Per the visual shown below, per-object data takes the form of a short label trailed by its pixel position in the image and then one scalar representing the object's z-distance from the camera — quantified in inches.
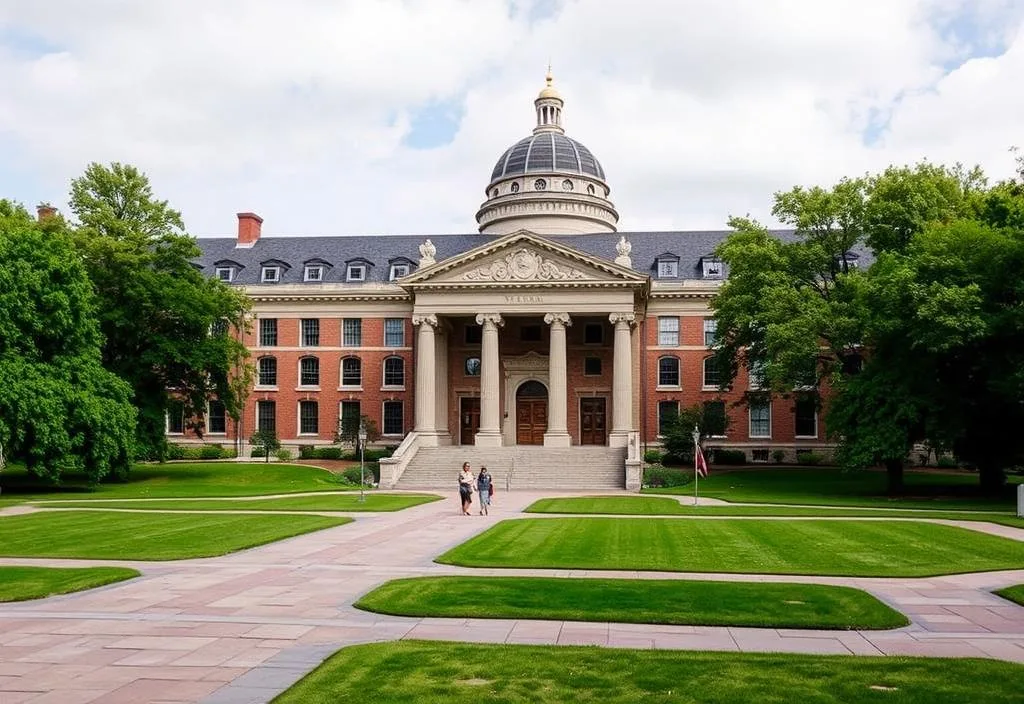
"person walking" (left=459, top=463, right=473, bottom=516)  1262.3
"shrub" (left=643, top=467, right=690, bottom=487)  2015.3
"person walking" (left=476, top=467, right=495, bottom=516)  1287.2
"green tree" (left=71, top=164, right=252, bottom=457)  1996.8
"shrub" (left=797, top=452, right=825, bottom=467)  2473.8
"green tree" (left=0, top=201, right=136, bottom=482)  1584.6
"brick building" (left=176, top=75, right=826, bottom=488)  2269.9
